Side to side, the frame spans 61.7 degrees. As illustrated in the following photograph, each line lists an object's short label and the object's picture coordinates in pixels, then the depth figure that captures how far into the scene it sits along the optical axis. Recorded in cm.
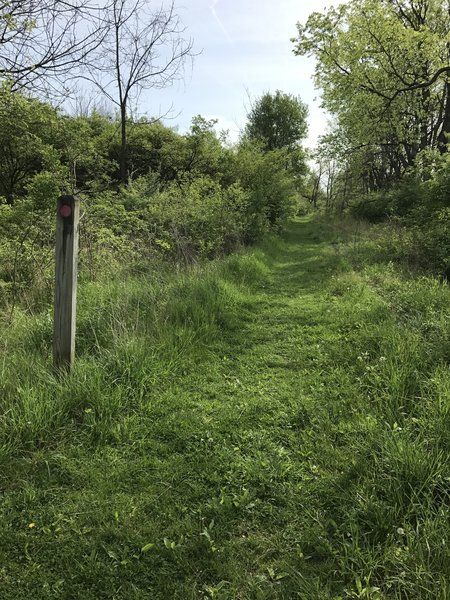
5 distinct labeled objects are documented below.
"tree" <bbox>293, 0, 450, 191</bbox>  1311
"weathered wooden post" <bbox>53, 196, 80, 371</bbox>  324
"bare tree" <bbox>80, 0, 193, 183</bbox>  1270
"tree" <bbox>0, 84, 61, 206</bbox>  534
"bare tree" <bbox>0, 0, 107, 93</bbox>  403
